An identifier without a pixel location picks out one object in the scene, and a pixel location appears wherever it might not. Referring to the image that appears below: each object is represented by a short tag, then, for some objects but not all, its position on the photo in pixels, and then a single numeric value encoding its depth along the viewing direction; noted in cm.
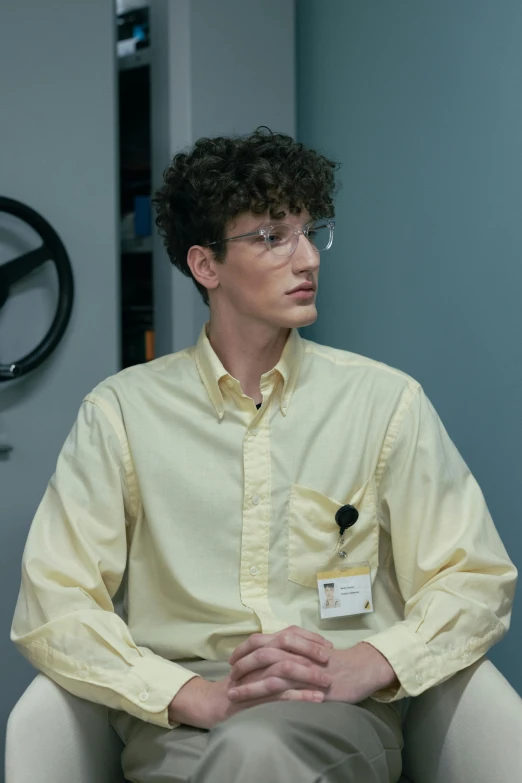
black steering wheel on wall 212
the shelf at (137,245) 261
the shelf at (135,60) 250
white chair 129
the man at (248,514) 138
